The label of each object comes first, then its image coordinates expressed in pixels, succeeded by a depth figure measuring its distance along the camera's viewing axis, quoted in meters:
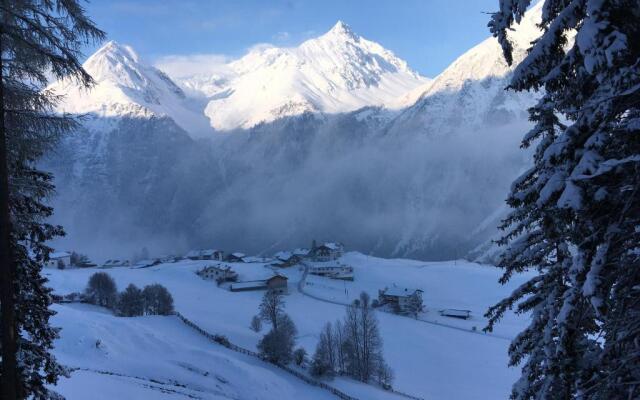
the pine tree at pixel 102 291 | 78.31
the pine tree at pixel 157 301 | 70.91
